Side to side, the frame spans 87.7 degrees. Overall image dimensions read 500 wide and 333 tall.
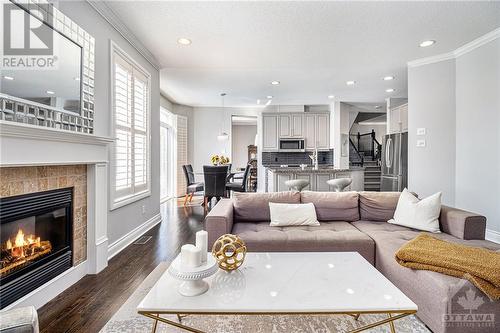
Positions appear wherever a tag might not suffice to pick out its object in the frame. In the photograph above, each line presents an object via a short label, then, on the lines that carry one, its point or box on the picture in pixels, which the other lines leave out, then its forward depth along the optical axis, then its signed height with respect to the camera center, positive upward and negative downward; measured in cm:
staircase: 760 -35
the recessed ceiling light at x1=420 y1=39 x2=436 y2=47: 346 +165
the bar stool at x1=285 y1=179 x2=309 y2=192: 394 -30
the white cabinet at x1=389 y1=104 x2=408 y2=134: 539 +101
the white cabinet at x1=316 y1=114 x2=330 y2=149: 761 +104
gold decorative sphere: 151 -52
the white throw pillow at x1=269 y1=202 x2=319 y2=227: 267 -52
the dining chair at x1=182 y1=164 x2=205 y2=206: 589 -47
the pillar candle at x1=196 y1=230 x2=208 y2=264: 143 -43
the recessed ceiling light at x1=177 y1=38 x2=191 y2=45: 338 +162
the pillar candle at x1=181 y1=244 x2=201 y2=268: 134 -48
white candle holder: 128 -55
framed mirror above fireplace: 161 +66
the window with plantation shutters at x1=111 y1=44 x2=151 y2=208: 303 +44
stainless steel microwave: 756 +57
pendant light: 728 +79
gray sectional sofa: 145 -64
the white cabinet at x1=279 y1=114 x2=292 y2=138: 759 +115
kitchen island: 500 -22
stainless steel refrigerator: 482 +6
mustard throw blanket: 144 -58
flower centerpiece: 650 +8
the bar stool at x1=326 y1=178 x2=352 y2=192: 371 -26
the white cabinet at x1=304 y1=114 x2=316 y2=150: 760 +101
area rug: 164 -105
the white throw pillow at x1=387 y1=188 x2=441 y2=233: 250 -47
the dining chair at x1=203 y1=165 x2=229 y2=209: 519 -32
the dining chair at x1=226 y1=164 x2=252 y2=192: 579 -48
